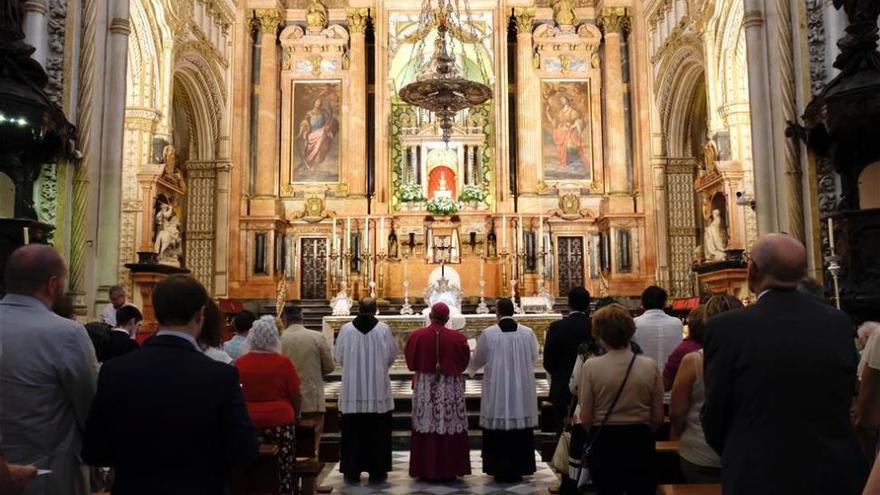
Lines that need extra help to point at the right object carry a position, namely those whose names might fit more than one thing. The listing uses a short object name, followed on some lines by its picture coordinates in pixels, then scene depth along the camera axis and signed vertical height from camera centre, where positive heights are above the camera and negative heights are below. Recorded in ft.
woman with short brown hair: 13.70 -1.94
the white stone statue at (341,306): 50.03 -0.22
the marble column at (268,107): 67.36 +17.33
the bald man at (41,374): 9.81 -0.86
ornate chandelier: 42.96 +11.92
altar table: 45.47 -1.30
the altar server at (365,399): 24.27 -3.06
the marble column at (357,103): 68.13 +17.70
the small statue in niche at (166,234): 51.29 +4.76
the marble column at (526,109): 68.03 +16.98
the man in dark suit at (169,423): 8.64 -1.33
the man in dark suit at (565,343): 20.70 -1.17
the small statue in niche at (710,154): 50.01 +9.42
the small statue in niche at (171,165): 51.70 +9.56
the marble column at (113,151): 35.94 +7.20
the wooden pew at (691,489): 12.78 -3.22
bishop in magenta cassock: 23.73 -3.13
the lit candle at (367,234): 63.10 +5.58
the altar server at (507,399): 24.06 -3.10
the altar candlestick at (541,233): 63.41 +5.55
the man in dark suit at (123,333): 17.44 -0.67
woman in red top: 15.53 -1.69
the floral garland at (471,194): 64.85 +8.98
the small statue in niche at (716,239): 49.93 +3.87
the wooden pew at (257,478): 15.43 -3.50
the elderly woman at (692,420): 13.19 -2.10
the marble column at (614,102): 67.56 +17.41
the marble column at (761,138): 35.01 +7.21
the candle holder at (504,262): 64.54 +3.24
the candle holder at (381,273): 64.44 +2.44
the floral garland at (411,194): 65.62 +9.18
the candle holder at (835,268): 26.66 +0.98
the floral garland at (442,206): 63.31 +7.80
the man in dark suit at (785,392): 8.69 -1.08
